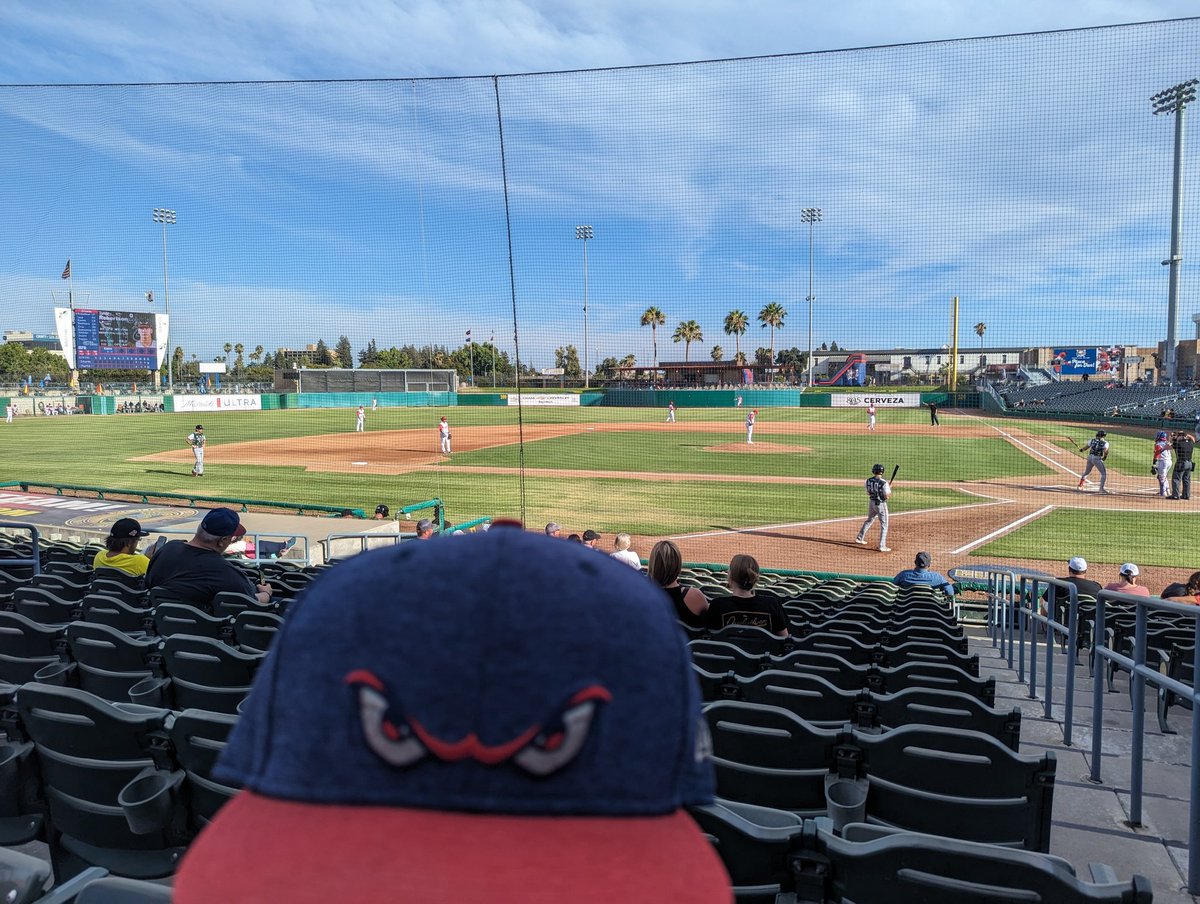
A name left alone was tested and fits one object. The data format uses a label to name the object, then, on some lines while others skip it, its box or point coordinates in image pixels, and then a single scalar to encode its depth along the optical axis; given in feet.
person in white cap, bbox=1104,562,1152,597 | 23.44
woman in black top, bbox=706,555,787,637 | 17.30
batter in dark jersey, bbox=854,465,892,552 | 44.52
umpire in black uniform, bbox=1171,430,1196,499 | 58.34
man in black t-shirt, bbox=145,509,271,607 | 17.89
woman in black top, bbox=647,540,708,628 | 16.57
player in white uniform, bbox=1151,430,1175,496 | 60.59
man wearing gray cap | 32.43
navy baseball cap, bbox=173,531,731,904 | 2.23
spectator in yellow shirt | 22.41
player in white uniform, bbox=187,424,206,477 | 75.15
